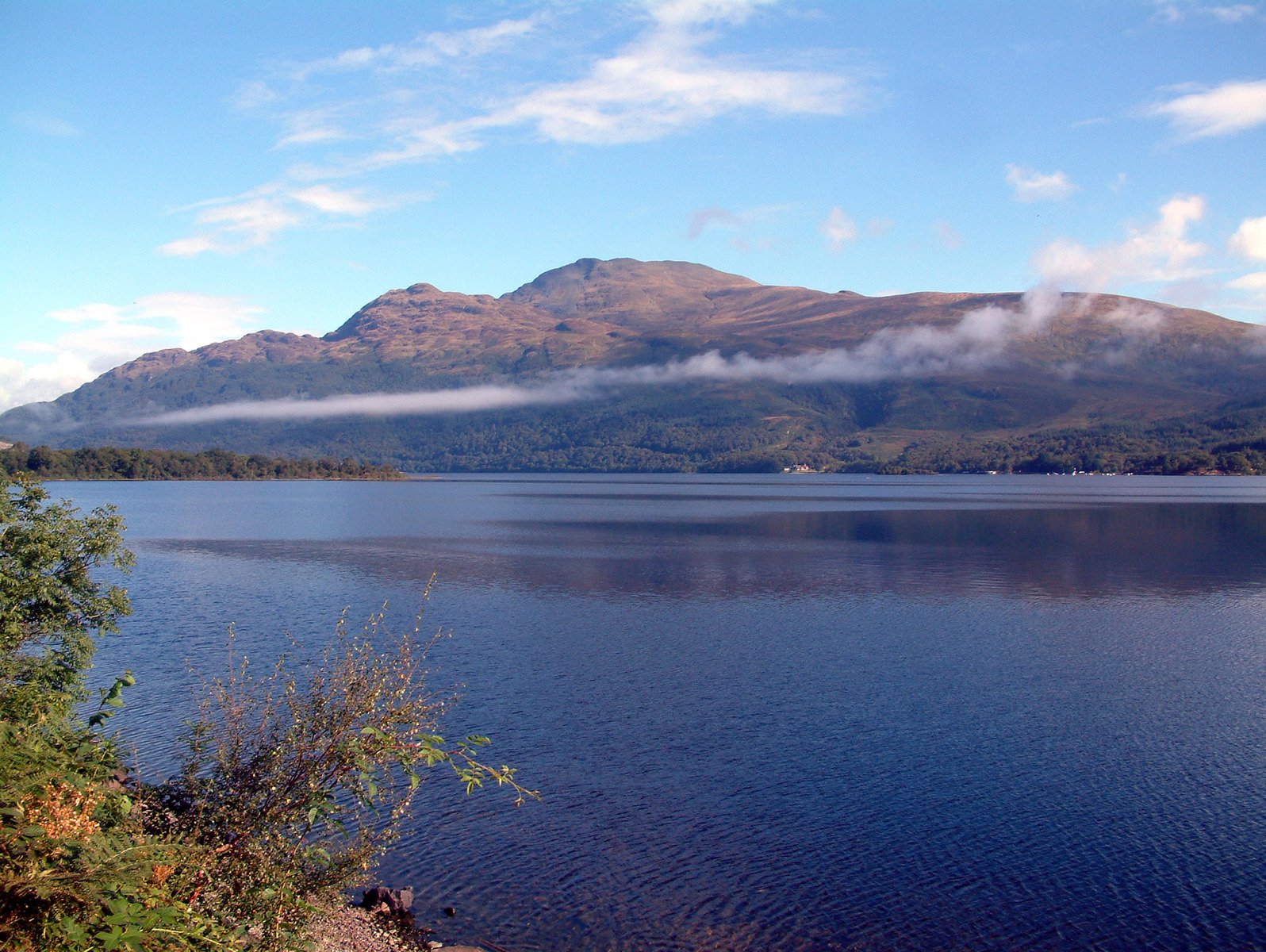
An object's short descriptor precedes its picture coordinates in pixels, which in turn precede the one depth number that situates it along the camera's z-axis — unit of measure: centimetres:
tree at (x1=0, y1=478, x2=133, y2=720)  1964
